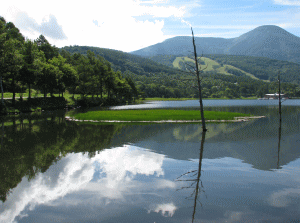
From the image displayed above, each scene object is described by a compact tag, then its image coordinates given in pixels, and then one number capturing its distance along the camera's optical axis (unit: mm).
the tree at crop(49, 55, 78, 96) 92938
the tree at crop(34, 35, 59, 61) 127188
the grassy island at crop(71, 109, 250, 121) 45812
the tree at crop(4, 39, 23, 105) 61312
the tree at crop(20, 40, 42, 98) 71088
